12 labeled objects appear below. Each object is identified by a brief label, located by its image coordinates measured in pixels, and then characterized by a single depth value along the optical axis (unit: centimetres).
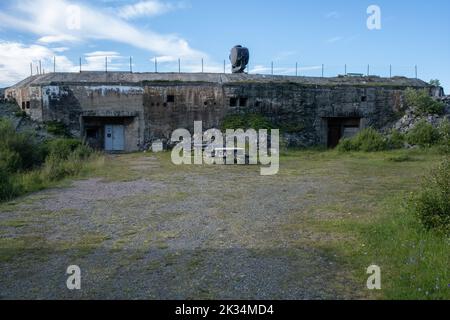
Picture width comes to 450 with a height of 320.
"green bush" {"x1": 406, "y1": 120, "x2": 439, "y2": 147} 1847
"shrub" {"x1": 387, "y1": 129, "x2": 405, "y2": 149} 1910
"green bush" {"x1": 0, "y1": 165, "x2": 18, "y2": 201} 902
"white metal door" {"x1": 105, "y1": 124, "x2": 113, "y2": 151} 2108
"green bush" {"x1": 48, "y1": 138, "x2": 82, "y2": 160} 1465
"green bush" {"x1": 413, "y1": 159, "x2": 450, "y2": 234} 550
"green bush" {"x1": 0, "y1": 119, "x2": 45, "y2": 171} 1232
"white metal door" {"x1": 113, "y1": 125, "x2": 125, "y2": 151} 2116
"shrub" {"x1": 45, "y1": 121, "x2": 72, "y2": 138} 1936
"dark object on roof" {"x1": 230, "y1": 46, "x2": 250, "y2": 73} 2414
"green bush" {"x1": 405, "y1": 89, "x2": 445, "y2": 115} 2100
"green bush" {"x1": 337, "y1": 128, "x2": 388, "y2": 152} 1838
